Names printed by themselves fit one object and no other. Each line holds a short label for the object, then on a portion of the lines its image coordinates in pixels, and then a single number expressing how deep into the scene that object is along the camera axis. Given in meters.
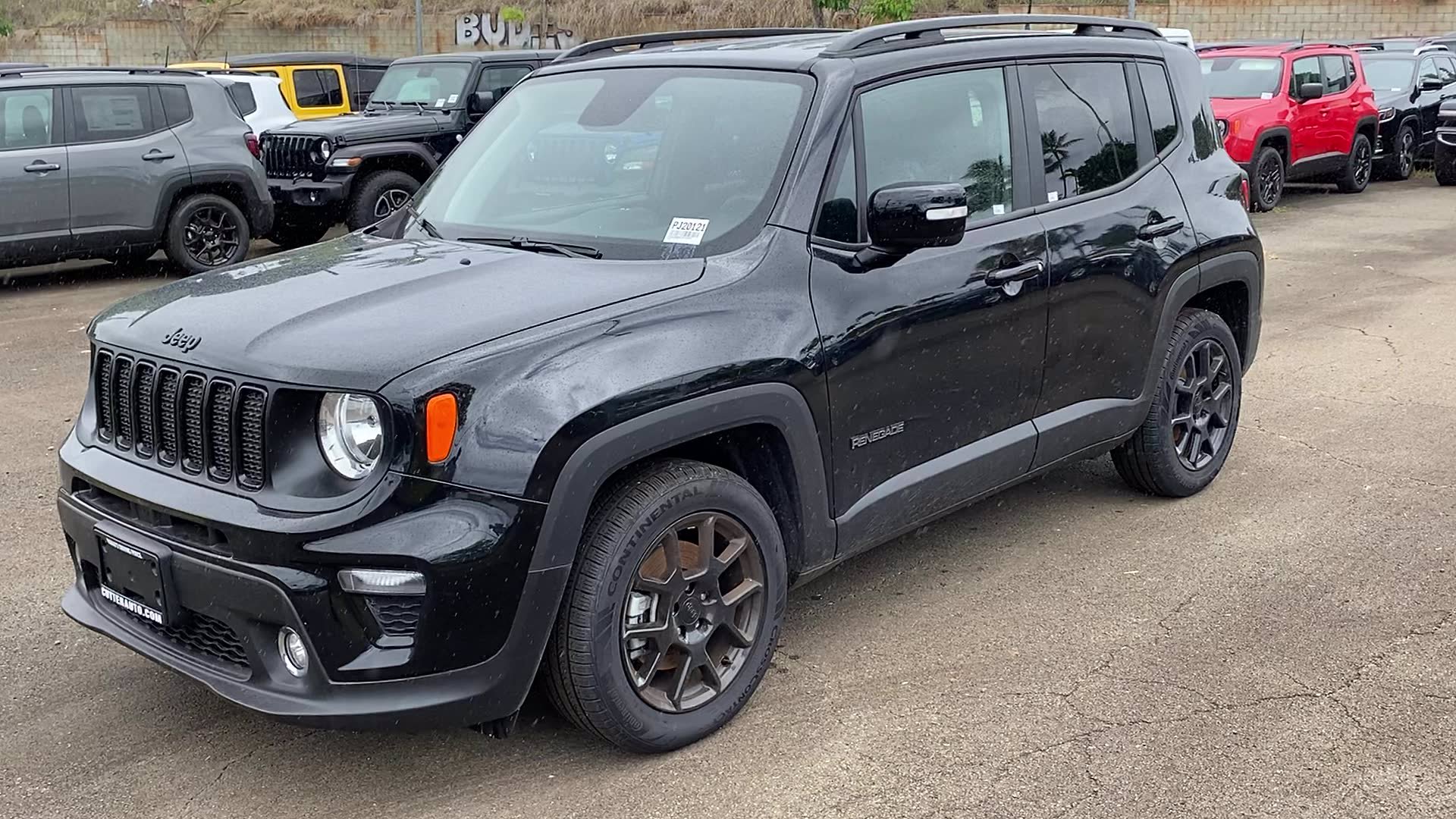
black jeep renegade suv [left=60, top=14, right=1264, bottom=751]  3.16
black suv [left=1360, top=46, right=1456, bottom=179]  18.58
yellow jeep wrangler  17.91
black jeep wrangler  12.70
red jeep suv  15.20
